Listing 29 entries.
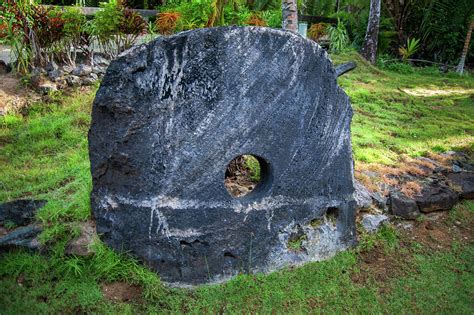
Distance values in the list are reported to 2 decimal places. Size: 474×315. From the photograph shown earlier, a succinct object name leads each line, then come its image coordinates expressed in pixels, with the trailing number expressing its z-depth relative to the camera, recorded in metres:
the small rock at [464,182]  5.19
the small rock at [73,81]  7.23
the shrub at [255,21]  9.11
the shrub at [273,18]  11.57
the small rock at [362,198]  4.47
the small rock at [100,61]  7.91
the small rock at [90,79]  7.34
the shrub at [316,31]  11.48
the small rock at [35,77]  6.99
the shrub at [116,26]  7.49
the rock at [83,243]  3.35
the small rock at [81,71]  7.44
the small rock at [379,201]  4.68
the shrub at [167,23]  8.74
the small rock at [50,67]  7.35
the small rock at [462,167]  5.68
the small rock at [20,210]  3.91
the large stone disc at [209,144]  3.09
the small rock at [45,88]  6.90
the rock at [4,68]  7.59
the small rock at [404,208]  4.68
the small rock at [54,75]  7.18
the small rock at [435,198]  4.79
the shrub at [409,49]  12.18
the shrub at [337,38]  11.43
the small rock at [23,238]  3.43
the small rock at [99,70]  7.64
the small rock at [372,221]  4.40
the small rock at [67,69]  7.45
